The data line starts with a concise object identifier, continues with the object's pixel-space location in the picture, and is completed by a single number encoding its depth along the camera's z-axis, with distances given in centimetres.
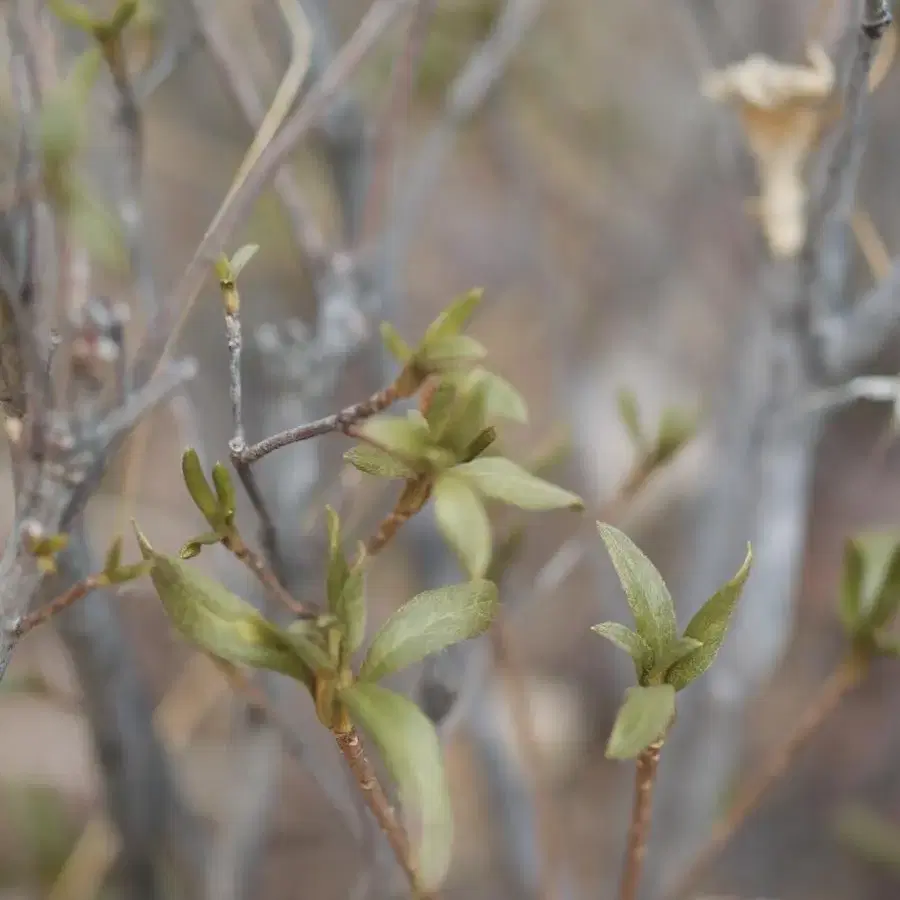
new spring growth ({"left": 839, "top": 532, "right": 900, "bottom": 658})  41
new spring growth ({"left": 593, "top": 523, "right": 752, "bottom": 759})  37
